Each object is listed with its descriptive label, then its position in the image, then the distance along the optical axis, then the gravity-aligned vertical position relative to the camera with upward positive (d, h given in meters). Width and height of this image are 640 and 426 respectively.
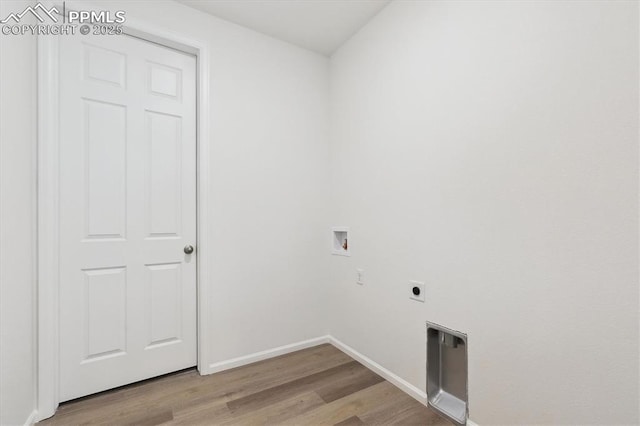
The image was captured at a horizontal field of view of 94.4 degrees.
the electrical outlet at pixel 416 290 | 1.82 -0.48
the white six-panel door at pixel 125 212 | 1.79 +0.00
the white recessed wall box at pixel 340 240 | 2.50 -0.25
